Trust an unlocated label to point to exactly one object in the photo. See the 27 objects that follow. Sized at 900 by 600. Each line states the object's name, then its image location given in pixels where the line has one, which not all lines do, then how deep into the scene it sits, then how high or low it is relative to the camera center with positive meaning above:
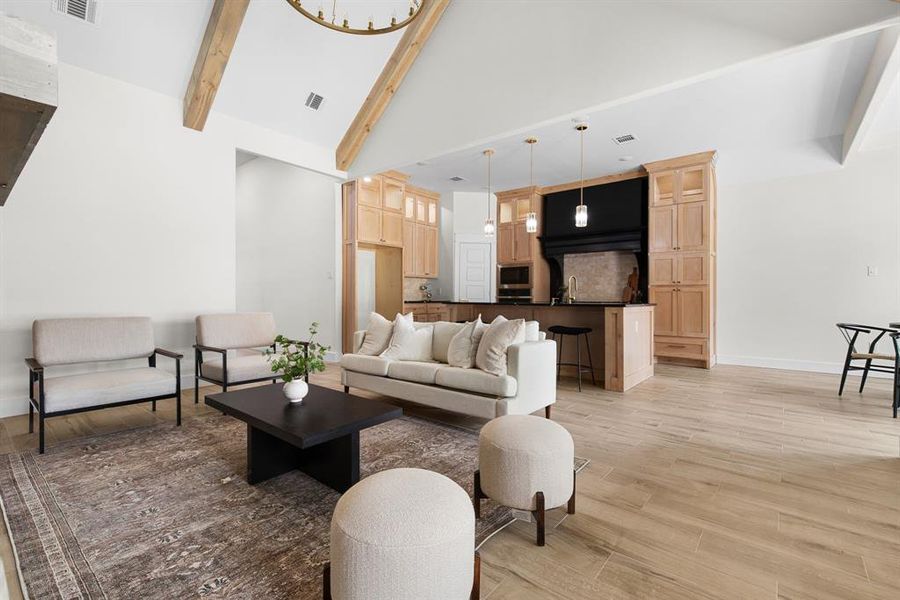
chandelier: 4.25 +3.03
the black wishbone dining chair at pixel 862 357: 4.10 -0.61
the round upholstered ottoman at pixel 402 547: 1.21 -0.75
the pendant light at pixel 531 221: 5.39 +1.00
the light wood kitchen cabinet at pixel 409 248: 7.40 +0.90
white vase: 2.50 -0.57
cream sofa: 3.08 -0.69
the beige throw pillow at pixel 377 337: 4.11 -0.40
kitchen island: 4.59 -0.36
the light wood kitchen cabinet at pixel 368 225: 6.52 +1.17
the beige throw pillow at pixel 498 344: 3.22 -0.37
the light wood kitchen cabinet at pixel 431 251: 7.93 +0.90
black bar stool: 4.82 -0.40
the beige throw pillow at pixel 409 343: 3.96 -0.44
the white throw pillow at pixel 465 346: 3.49 -0.42
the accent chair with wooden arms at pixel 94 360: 2.83 -0.52
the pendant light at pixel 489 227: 5.74 +0.99
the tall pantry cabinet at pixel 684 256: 5.88 +0.60
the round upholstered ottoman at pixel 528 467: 1.84 -0.77
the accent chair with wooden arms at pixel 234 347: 3.73 -0.50
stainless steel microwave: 7.71 +0.38
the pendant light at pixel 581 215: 4.98 +1.01
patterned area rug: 1.57 -1.05
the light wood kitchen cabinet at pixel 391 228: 6.95 +1.19
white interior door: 8.23 +0.52
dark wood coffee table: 2.09 -0.67
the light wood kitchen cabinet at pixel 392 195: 7.04 +1.78
